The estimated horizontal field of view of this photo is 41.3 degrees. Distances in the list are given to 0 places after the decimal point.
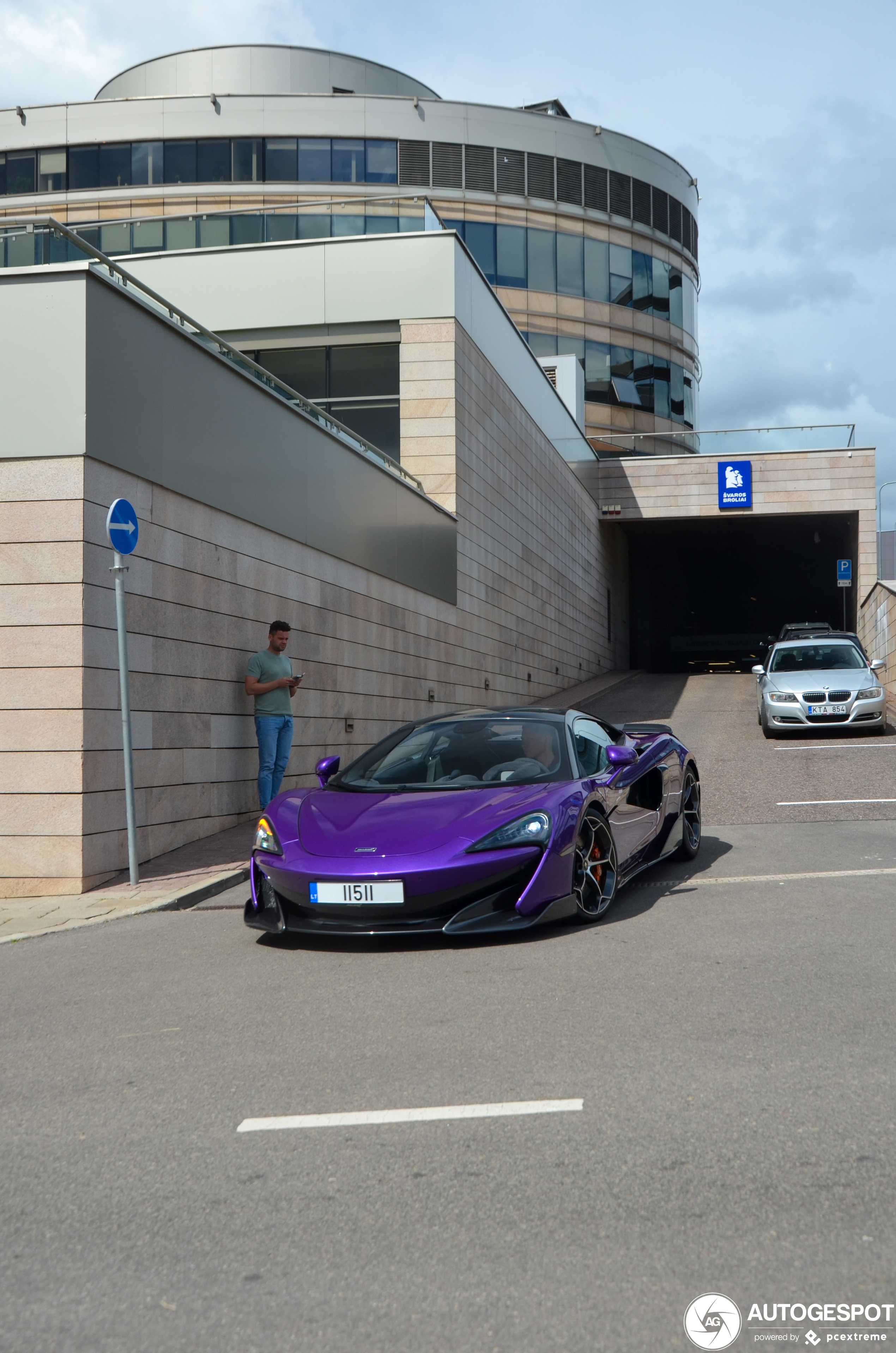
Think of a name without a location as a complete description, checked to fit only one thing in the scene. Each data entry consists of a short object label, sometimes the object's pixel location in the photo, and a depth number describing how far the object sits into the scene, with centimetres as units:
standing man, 1096
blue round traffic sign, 827
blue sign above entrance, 3994
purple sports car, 582
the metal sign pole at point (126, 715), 831
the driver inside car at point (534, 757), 689
